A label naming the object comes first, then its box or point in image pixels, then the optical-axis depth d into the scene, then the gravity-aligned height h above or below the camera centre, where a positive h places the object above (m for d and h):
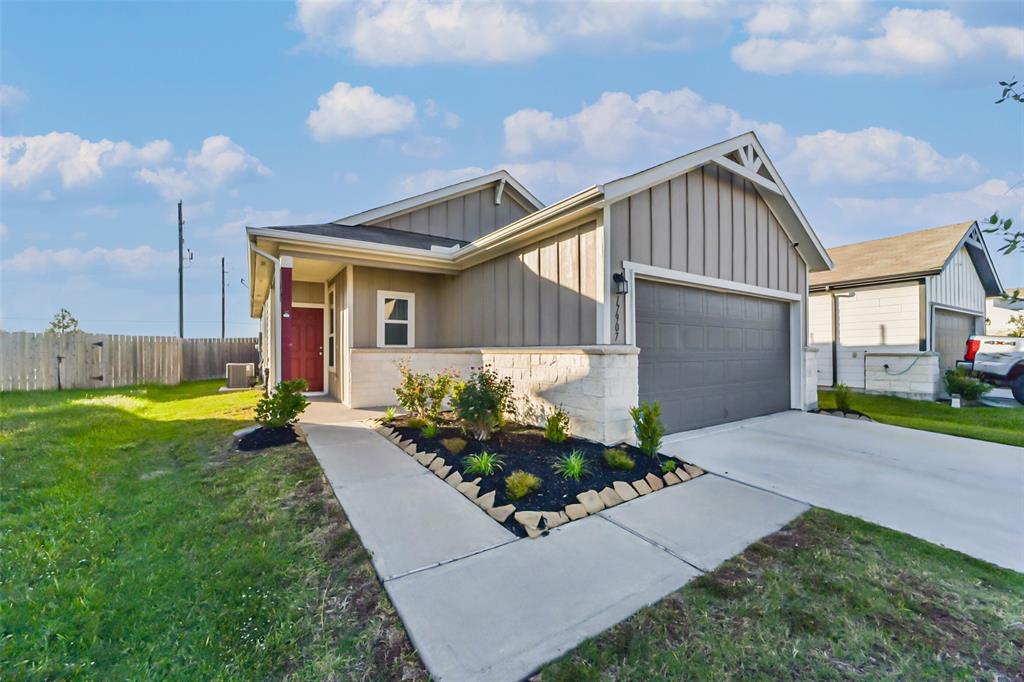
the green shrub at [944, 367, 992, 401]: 8.88 -1.07
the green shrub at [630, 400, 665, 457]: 4.59 -1.06
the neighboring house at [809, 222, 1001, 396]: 10.13 +1.00
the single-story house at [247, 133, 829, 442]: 5.20 +0.71
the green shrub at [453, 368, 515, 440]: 5.11 -0.88
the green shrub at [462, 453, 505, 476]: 4.09 -1.33
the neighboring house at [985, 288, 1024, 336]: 16.77 +0.81
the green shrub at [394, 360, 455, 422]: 5.87 -0.81
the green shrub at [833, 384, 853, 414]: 7.64 -1.16
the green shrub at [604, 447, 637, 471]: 4.22 -1.30
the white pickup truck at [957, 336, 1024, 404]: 9.24 -0.54
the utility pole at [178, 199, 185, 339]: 17.77 +2.47
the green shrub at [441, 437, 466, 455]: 4.77 -1.29
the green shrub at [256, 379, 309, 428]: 5.60 -0.95
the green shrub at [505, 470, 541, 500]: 3.55 -1.32
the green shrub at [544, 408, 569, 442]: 5.04 -1.14
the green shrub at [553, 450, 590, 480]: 3.96 -1.31
